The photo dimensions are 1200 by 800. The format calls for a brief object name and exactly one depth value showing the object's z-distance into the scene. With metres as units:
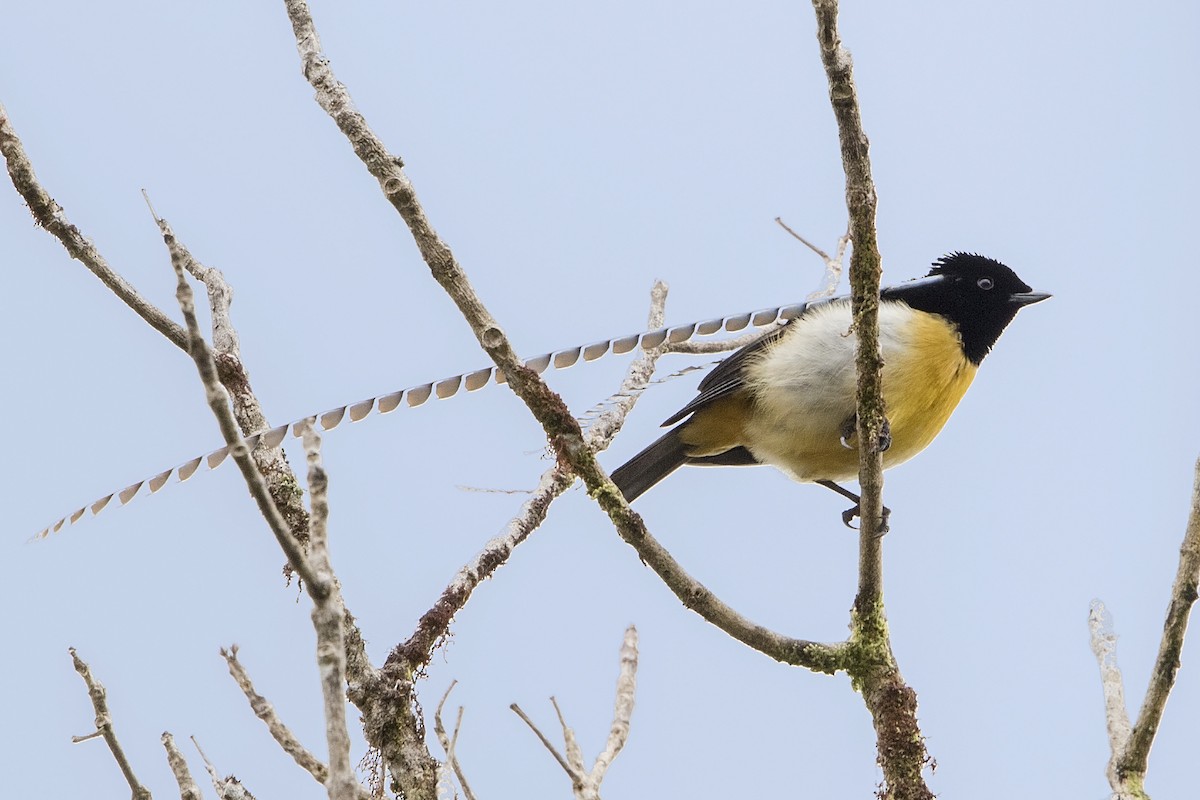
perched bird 9.26
